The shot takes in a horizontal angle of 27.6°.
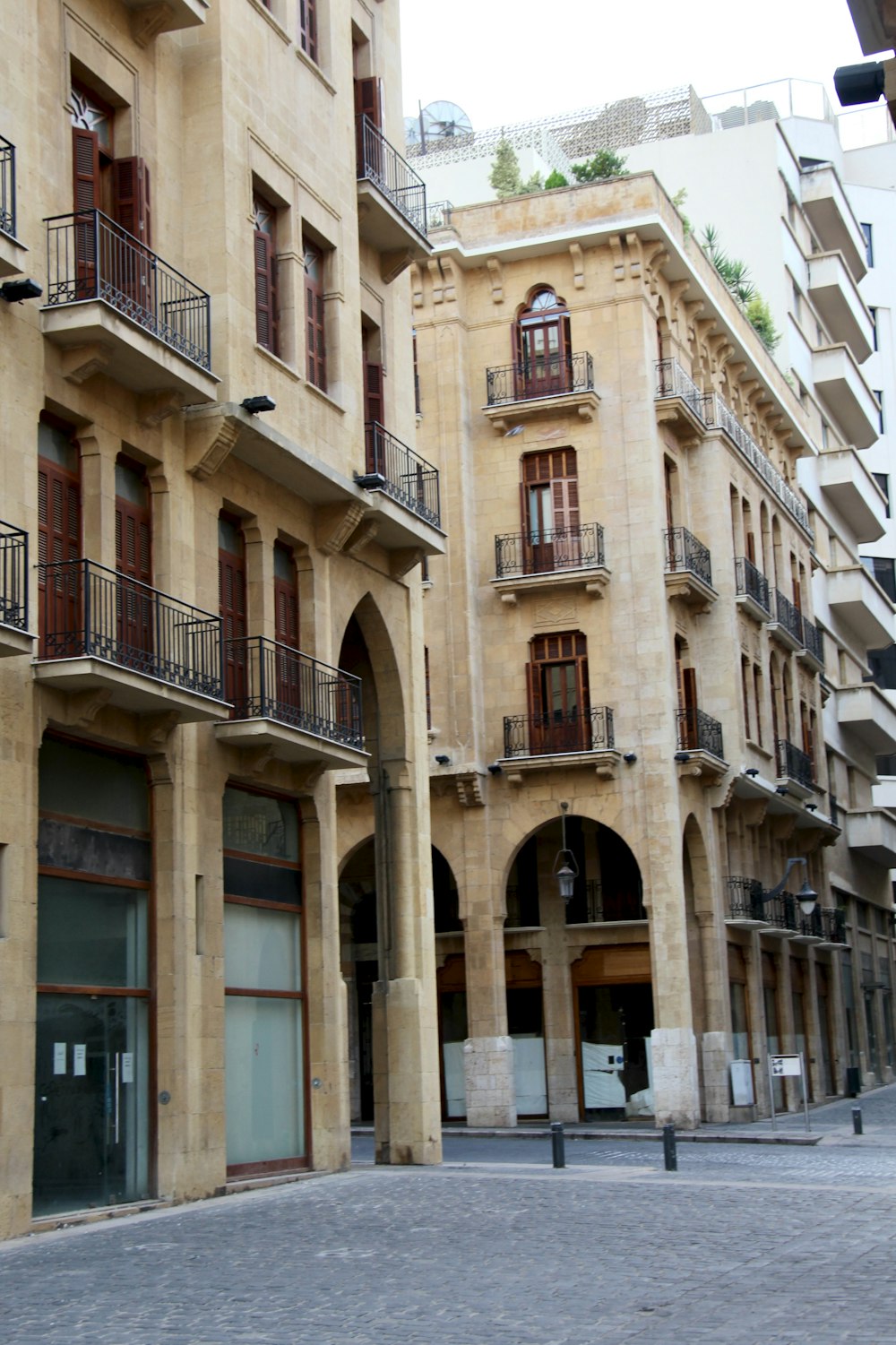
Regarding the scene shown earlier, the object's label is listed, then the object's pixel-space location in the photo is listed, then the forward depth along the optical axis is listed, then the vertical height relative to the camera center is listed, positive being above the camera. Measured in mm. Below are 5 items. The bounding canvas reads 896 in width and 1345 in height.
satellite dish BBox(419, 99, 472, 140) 60438 +30206
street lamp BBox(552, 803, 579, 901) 35031 +3051
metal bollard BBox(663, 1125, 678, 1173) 25031 -1542
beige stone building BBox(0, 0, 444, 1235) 18875 +5397
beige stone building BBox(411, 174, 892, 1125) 40281 +7962
